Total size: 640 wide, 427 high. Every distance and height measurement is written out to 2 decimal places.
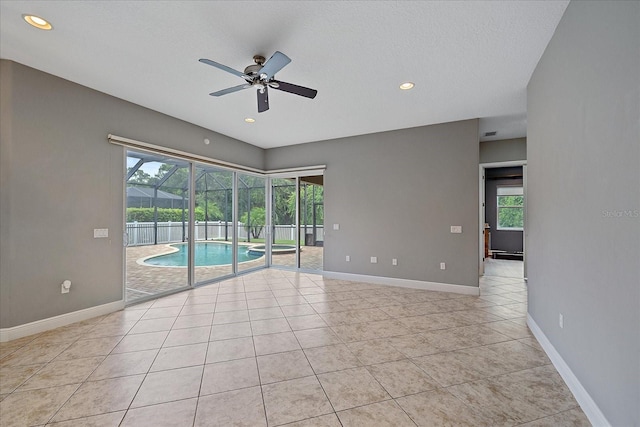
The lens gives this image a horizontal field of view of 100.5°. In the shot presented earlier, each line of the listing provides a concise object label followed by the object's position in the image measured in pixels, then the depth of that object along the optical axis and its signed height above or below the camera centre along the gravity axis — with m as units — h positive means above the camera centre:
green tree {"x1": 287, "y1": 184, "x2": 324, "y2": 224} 6.35 +0.33
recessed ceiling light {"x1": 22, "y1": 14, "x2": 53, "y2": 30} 2.17 +1.62
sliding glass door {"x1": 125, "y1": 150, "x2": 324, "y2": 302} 4.22 -0.13
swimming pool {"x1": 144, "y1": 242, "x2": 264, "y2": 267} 4.91 -0.81
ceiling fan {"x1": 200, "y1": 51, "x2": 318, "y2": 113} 2.38 +1.34
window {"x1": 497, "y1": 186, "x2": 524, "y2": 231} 7.48 +0.25
